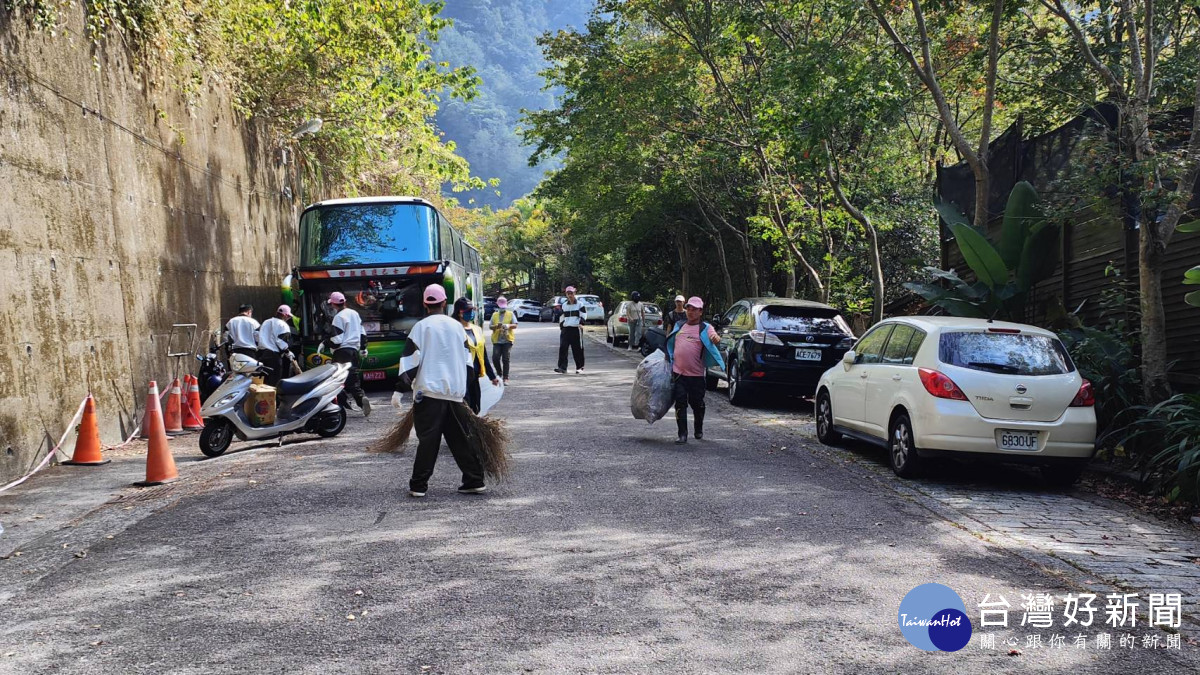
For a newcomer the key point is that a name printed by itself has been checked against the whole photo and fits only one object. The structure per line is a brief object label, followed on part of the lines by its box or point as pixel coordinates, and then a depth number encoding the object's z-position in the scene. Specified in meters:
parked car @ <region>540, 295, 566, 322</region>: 59.07
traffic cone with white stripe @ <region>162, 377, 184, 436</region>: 12.08
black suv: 14.39
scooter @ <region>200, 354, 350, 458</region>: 10.33
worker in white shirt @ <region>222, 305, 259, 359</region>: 13.20
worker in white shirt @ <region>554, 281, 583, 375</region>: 19.77
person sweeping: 7.93
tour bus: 16.44
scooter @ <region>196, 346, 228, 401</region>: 13.47
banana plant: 11.91
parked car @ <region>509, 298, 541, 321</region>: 60.19
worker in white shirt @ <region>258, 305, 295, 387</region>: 13.73
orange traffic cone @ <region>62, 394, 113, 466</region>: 9.72
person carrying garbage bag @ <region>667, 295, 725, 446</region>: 11.10
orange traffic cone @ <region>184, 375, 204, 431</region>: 12.66
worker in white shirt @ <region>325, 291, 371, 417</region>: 13.23
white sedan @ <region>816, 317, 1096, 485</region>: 8.31
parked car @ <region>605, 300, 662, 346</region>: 29.07
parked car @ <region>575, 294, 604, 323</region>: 50.31
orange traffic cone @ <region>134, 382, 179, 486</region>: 8.70
